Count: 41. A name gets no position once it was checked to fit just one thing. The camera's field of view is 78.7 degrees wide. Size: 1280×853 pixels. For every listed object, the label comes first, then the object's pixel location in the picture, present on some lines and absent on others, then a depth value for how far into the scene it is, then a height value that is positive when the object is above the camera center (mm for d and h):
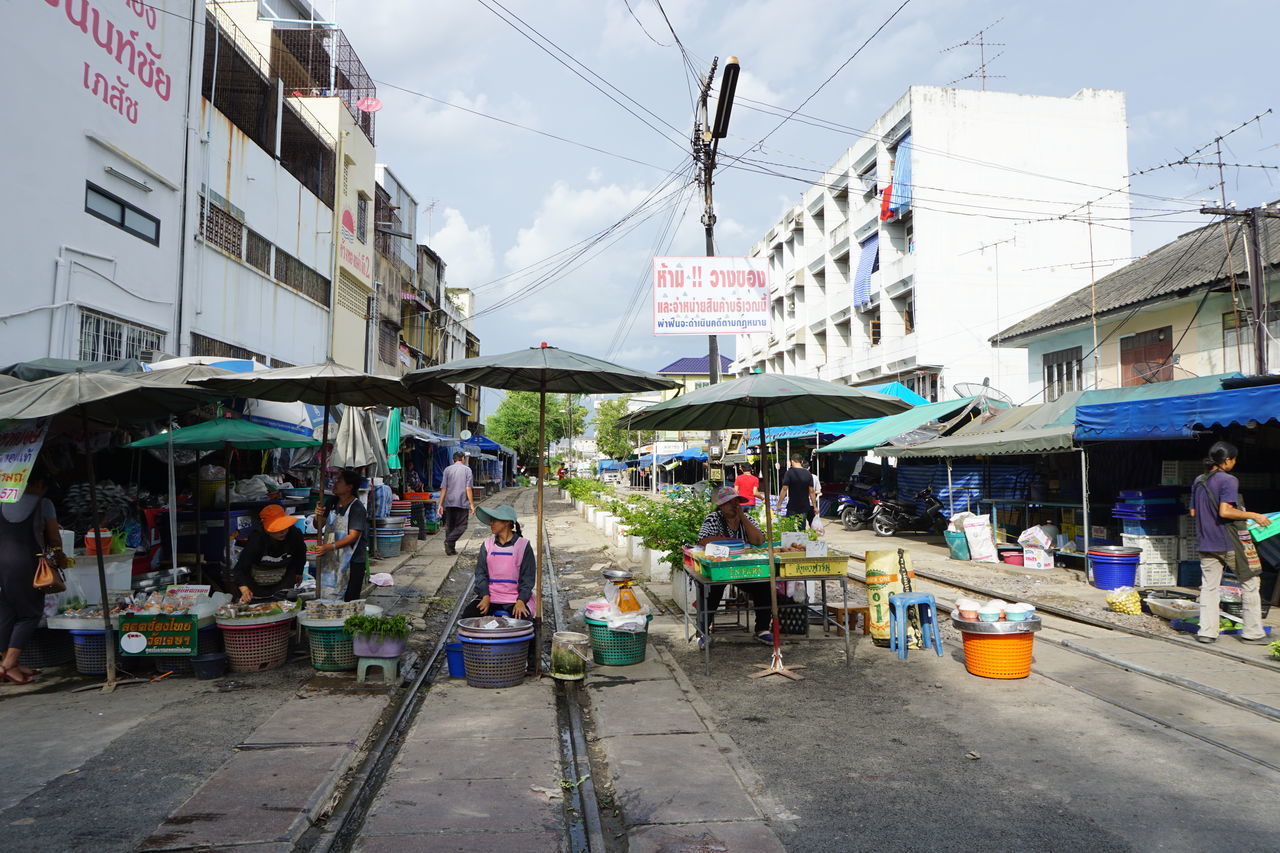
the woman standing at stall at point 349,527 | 7434 -477
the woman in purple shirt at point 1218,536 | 7207 -530
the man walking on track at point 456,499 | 14719 -401
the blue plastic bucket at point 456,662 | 6414 -1511
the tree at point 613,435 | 69750 +4260
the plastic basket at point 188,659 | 6391 -1483
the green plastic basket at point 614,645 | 6758 -1454
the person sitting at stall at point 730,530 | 7500 -506
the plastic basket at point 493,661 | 6066 -1427
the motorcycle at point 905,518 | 18969 -974
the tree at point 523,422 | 71000 +5460
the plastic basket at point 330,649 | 6445 -1417
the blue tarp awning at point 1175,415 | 8188 +760
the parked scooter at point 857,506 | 21562 -769
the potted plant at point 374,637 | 6242 -1270
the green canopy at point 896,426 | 18891 +1327
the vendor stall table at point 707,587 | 6799 -1022
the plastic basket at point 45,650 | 6617 -1471
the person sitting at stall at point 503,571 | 6469 -778
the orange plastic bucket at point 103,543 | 7137 -607
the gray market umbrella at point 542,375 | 6117 +858
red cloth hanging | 28828 +10227
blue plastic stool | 7074 -1287
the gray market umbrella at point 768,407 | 6418 +673
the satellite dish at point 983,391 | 21109 +2627
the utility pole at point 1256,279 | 15008 +3989
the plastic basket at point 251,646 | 6504 -1415
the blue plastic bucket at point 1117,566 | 10508 -1180
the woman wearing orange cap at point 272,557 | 7512 -775
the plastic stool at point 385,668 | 6254 -1527
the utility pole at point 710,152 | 14547 +6346
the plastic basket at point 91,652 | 6273 -1402
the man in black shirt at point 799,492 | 12948 -224
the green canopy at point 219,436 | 9109 +506
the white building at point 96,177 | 9484 +4178
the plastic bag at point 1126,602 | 9000 -1427
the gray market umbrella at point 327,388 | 6598 +842
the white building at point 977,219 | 27062 +9325
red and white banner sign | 13031 +3023
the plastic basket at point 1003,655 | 6223 -1416
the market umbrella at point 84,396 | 5501 +623
